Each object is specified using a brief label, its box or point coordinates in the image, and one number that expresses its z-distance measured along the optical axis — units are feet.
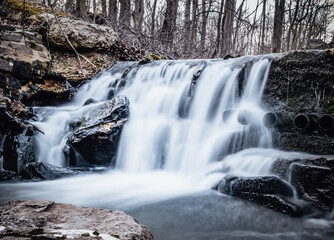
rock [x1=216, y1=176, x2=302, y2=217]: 9.11
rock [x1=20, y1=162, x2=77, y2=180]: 13.24
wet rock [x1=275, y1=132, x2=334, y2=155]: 12.32
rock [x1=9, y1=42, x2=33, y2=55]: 21.29
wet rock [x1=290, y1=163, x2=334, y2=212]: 9.29
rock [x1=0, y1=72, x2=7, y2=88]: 18.87
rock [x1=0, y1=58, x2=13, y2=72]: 19.42
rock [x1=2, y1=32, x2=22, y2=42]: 21.24
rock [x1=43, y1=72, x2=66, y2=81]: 23.13
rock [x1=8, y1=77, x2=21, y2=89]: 19.62
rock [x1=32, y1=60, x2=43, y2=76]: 22.16
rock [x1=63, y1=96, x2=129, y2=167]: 15.33
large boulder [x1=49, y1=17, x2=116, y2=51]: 25.70
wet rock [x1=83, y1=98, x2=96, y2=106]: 21.67
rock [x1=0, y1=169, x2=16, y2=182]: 13.02
